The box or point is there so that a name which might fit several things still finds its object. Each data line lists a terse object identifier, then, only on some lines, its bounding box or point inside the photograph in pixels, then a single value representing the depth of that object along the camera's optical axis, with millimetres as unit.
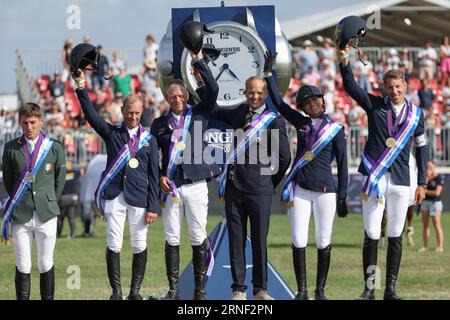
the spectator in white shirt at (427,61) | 52469
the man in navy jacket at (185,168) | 19891
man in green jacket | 19234
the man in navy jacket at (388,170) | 19687
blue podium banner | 19734
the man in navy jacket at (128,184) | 19672
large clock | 21937
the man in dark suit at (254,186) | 19219
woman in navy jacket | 19703
